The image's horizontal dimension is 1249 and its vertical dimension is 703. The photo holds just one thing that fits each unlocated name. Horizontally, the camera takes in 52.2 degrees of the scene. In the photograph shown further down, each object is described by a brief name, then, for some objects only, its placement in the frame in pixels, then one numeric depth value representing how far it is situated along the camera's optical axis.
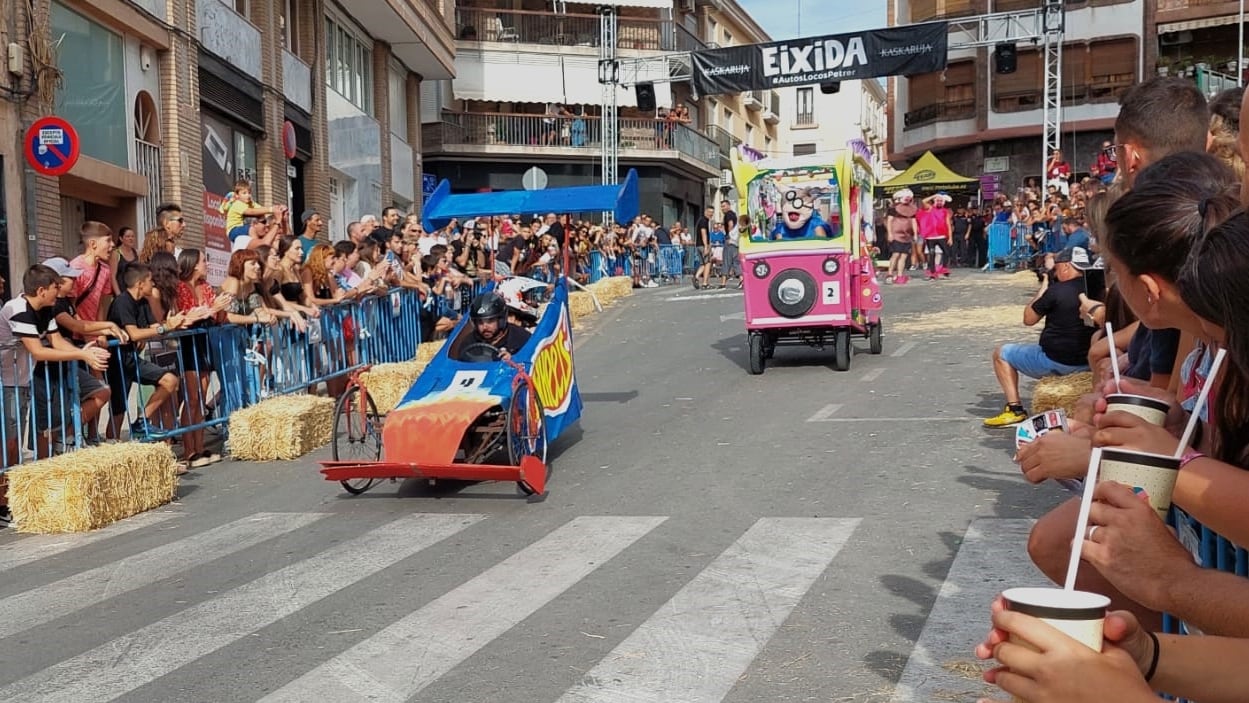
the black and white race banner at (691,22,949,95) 27.84
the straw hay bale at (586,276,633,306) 23.58
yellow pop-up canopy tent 40.62
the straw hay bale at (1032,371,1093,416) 8.91
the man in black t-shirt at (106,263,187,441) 9.88
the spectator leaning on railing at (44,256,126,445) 9.29
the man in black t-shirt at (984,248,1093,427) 9.23
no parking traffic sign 12.31
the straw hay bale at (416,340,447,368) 14.50
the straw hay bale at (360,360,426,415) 12.38
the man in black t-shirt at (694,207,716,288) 27.39
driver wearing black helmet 9.65
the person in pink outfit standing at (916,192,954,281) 29.00
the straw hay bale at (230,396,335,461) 10.74
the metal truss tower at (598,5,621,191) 32.62
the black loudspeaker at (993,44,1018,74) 28.73
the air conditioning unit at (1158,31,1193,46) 43.12
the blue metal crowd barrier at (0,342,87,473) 8.71
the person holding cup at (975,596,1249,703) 1.91
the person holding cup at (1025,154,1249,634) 2.59
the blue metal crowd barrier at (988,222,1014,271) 30.59
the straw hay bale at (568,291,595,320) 21.45
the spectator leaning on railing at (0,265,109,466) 8.76
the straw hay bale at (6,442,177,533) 8.16
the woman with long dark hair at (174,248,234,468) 10.76
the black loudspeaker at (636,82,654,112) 32.16
